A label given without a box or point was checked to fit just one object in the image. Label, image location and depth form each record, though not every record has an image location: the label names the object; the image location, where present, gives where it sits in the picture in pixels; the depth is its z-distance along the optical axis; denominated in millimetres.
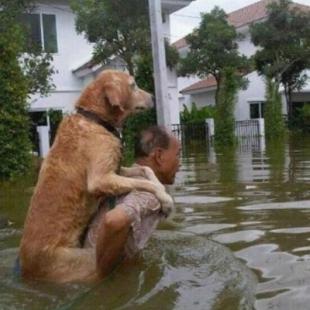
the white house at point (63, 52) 24281
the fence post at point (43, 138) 17312
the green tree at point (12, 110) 11055
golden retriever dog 3904
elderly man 3650
